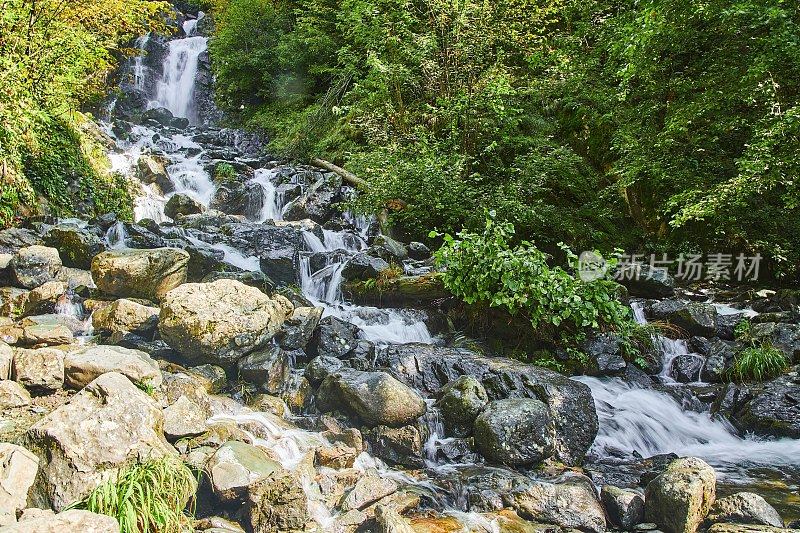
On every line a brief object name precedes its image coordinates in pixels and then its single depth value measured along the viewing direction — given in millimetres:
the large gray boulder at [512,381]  5961
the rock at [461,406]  6000
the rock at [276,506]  4039
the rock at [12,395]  4723
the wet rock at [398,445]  5492
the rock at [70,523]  2734
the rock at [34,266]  7742
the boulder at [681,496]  4371
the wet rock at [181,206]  13102
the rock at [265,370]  6406
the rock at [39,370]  5004
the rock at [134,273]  7684
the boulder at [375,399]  5727
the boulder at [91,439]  3611
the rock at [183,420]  4699
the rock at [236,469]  4164
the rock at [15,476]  3287
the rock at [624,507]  4621
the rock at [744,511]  4328
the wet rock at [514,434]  5508
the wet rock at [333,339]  7340
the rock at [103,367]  5137
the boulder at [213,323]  6273
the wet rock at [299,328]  7133
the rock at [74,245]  8656
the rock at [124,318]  6848
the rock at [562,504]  4562
